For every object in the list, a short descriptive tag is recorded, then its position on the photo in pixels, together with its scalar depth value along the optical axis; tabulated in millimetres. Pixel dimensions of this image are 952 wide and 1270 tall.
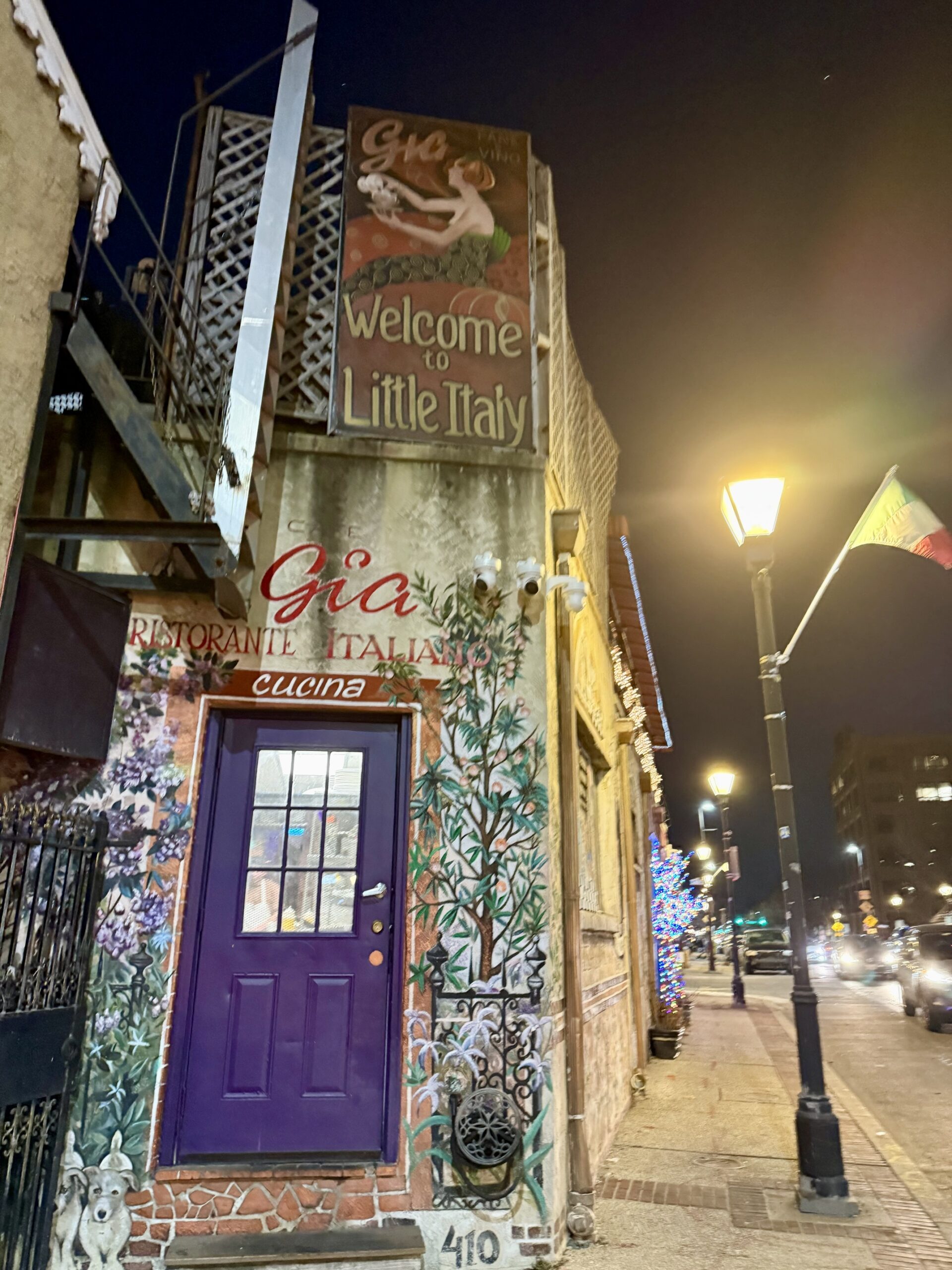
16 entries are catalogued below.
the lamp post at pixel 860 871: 93438
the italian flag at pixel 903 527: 6730
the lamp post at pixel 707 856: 36750
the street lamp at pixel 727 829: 20391
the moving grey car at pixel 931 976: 15391
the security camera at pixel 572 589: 5848
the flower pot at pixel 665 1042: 12039
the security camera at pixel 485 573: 5504
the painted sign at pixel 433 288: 6156
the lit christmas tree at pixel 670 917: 13430
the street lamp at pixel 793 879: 5727
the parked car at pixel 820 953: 49875
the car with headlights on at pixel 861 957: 33406
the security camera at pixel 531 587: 5566
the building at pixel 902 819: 87875
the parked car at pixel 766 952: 35375
